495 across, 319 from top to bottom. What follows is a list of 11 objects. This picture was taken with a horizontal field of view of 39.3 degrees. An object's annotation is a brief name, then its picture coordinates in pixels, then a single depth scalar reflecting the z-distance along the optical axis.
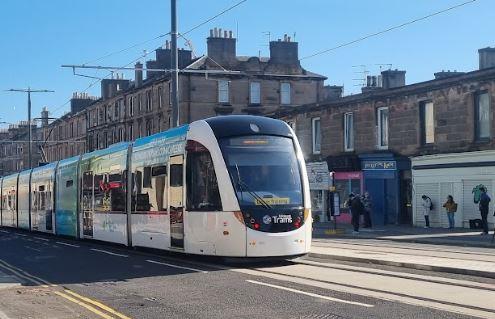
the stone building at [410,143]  30.75
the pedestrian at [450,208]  30.61
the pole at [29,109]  54.91
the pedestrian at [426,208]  32.31
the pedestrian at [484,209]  26.34
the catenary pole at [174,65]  26.50
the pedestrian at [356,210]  30.19
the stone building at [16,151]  100.94
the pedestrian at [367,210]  32.72
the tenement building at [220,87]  57.72
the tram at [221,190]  14.30
